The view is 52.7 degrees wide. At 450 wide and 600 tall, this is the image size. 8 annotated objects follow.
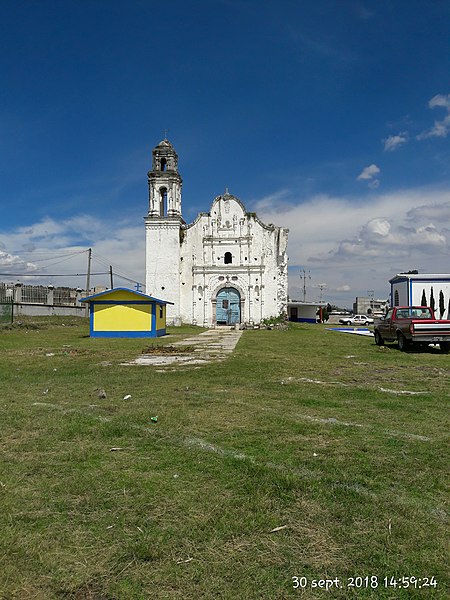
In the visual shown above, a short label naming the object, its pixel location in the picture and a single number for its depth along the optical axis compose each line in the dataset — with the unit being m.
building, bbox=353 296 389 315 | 87.69
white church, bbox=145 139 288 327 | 37.00
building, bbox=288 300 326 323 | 60.53
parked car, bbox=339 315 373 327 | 56.62
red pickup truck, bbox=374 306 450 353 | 15.31
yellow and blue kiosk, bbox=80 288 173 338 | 24.59
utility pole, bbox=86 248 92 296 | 47.97
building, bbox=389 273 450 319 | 28.08
